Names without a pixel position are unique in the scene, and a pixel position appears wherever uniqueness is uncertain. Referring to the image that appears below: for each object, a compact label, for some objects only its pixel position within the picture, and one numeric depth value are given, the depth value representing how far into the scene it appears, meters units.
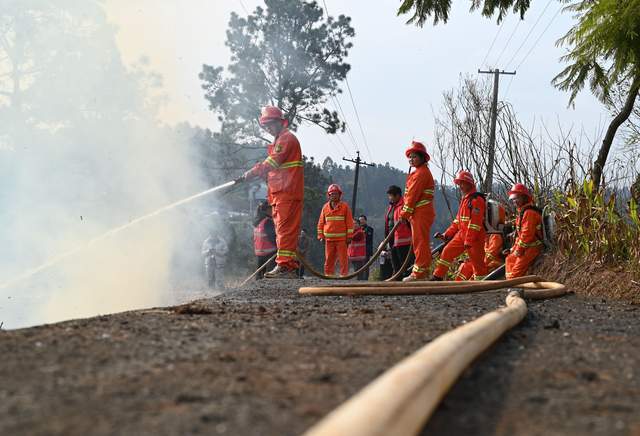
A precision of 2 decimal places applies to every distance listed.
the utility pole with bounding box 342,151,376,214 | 38.38
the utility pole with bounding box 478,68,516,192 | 13.41
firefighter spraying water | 8.77
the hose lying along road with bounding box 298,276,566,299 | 6.59
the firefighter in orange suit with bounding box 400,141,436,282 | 9.59
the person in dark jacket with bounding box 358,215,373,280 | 17.86
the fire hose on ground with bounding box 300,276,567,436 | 1.68
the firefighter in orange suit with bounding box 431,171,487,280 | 9.66
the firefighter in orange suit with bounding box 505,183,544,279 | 9.09
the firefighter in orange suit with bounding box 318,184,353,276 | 13.45
